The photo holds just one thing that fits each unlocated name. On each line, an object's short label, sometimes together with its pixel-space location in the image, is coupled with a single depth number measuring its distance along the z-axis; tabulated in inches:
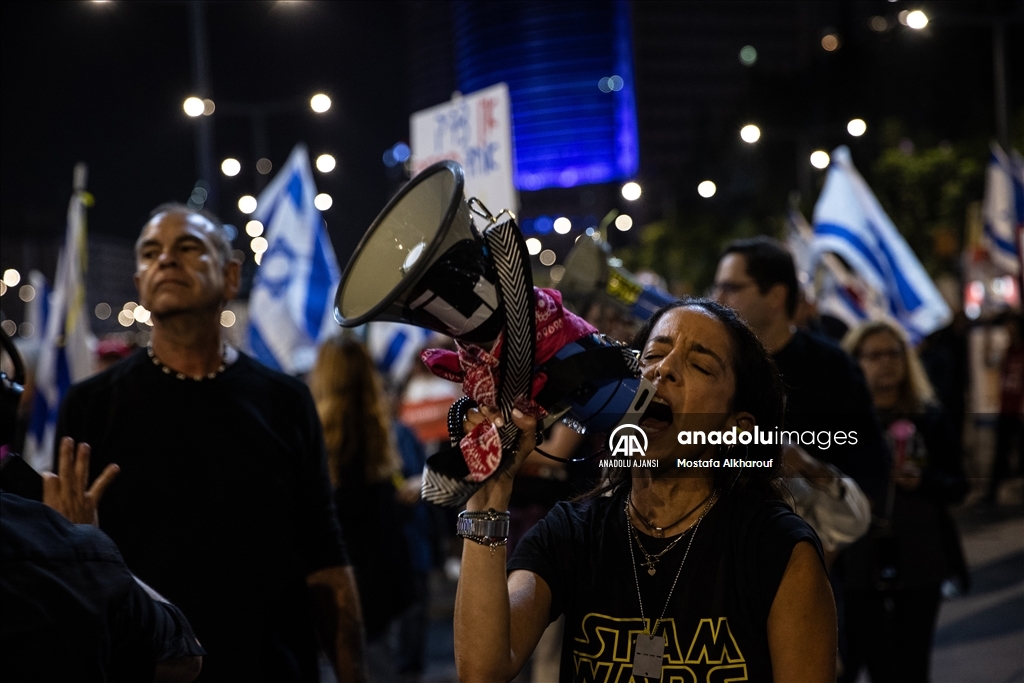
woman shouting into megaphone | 86.3
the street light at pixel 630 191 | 424.9
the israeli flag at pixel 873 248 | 391.2
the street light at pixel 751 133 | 634.9
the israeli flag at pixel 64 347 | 292.8
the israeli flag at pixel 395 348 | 446.0
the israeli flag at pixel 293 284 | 355.3
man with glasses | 148.3
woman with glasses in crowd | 196.7
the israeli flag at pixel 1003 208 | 498.3
